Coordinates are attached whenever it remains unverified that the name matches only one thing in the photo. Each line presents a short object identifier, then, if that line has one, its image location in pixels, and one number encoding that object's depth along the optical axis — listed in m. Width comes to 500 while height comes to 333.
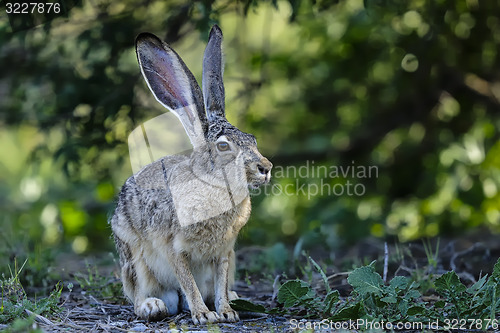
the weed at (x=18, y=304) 8.98
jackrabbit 9.57
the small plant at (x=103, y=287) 11.28
